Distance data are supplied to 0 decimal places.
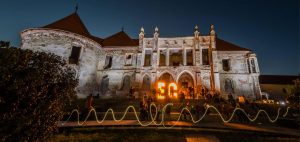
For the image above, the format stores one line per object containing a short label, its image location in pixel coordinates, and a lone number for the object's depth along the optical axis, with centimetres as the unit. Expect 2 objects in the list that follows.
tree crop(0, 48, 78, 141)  319
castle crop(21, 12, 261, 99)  1827
